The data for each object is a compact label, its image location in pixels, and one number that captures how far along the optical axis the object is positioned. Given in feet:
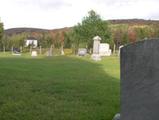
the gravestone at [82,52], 106.72
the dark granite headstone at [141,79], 9.62
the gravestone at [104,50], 99.31
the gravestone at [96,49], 69.31
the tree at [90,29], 125.20
